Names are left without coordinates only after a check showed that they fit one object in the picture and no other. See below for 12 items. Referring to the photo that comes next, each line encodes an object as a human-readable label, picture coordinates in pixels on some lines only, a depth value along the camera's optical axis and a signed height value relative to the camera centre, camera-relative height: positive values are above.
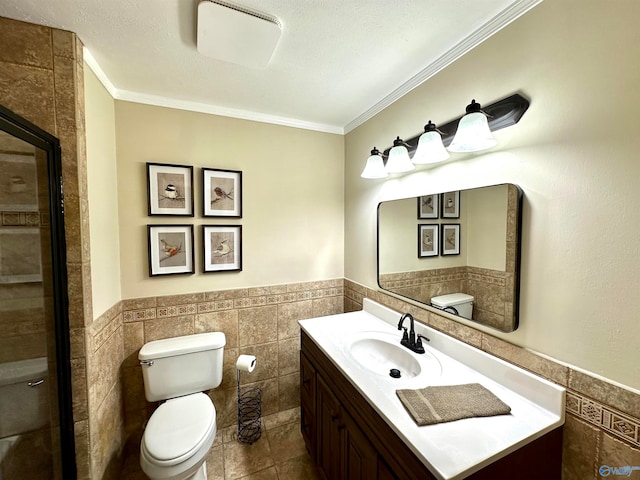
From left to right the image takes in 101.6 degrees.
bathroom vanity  0.78 -0.64
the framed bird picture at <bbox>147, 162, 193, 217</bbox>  1.71 +0.28
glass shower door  1.09 -0.39
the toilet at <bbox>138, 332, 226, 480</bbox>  1.27 -1.06
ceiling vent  1.04 +0.87
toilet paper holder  1.89 -1.41
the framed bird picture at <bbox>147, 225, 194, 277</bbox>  1.72 -0.13
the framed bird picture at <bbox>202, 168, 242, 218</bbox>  1.83 +0.27
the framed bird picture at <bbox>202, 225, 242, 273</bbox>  1.85 -0.12
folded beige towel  0.88 -0.63
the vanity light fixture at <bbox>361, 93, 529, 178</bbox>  1.02 +0.46
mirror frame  1.03 -0.05
